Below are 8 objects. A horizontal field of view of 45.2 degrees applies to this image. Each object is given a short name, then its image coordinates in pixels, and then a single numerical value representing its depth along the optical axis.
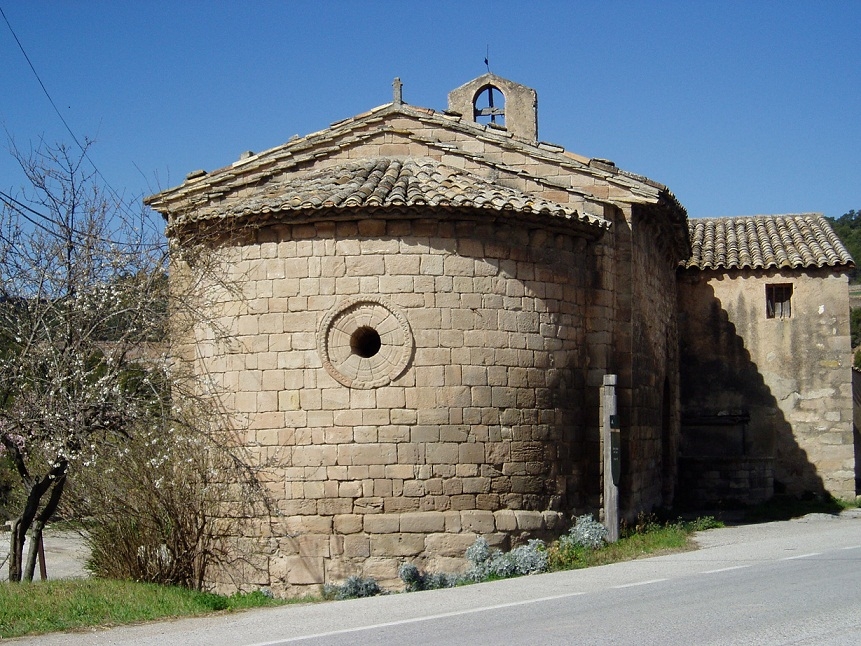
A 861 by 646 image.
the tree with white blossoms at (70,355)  10.13
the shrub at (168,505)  11.27
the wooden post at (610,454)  12.27
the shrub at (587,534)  11.93
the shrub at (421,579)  11.12
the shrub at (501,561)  11.10
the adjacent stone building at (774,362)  18.36
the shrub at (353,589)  11.07
